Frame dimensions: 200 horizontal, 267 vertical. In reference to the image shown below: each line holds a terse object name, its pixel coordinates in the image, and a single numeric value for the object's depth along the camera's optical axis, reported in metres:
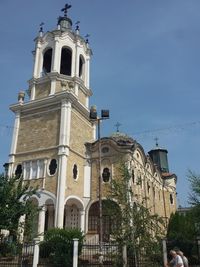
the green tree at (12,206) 12.48
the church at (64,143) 19.35
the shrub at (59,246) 12.31
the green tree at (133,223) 9.53
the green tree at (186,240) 14.30
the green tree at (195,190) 14.02
